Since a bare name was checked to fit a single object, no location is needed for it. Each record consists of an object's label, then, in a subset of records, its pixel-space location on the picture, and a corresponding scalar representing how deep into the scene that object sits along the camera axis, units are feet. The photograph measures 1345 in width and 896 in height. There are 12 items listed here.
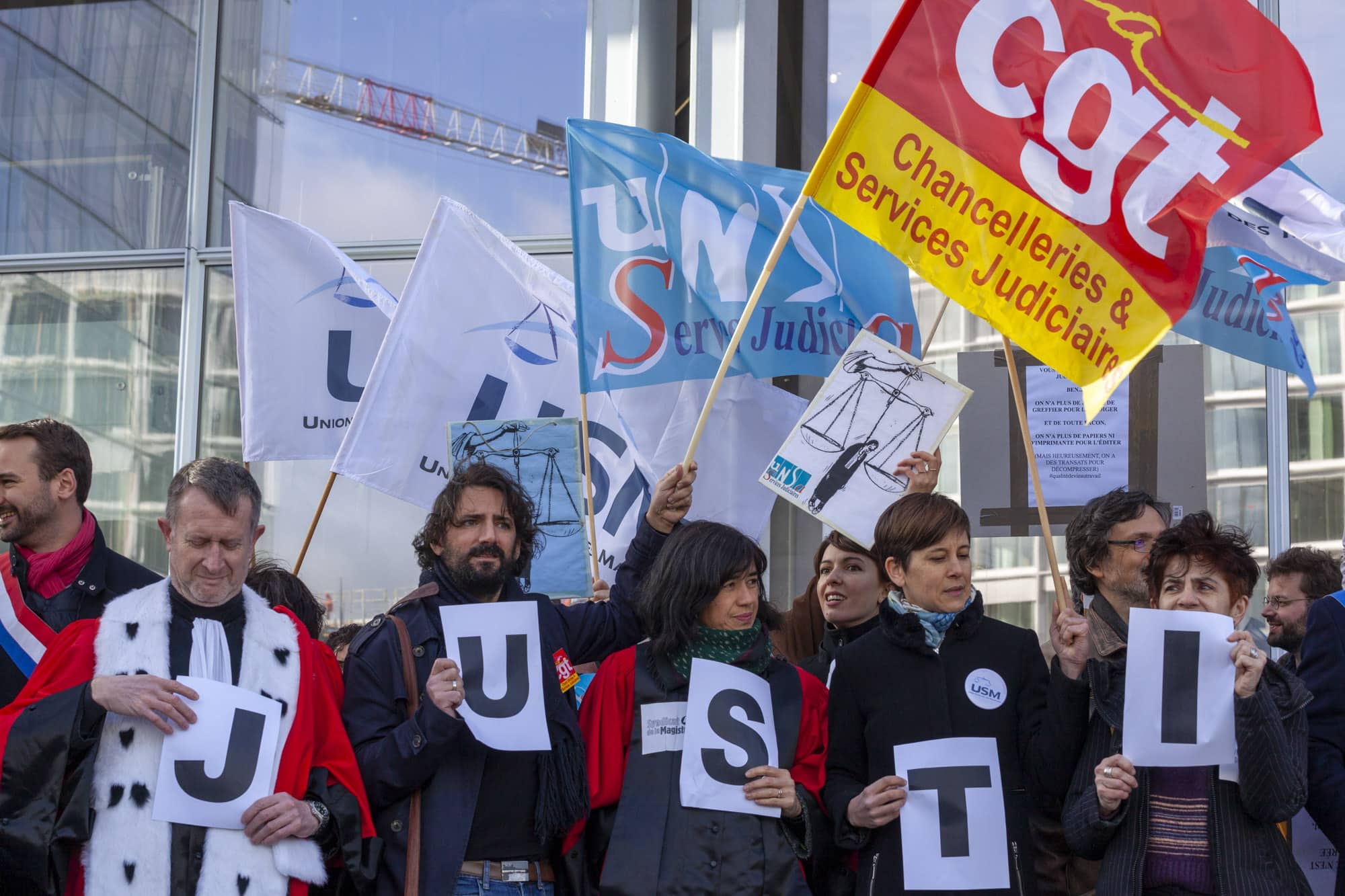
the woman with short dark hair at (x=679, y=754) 13.20
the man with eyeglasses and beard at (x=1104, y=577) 14.34
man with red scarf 14.85
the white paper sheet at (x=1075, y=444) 20.03
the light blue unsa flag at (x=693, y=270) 18.74
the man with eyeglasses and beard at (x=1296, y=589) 17.80
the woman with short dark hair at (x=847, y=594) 16.53
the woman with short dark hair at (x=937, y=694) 13.39
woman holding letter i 12.39
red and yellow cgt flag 15.69
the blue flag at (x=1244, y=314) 18.54
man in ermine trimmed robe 12.09
